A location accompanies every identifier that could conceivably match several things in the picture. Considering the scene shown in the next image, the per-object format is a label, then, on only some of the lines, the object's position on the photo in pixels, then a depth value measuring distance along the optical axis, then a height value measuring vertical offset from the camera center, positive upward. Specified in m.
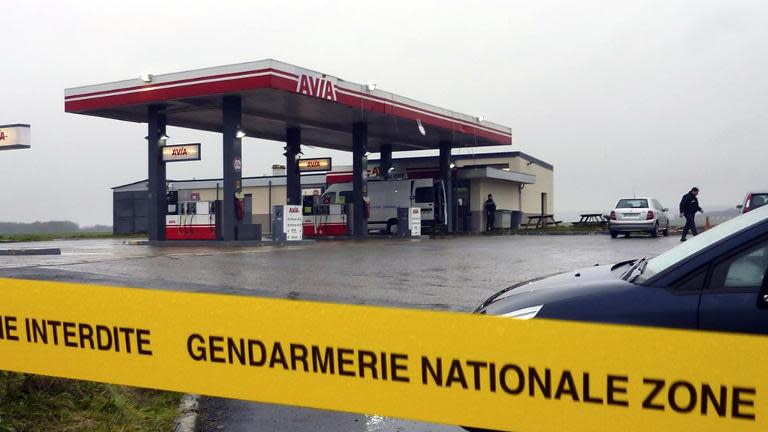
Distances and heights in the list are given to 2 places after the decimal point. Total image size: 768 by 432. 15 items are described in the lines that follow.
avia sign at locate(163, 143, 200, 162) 24.52 +2.30
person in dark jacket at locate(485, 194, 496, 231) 36.31 +0.16
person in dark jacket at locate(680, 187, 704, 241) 21.66 +0.17
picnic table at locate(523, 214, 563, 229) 37.31 -0.53
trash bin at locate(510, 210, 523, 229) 40.41 -0.31
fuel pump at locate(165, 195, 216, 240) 26.11 -0.10
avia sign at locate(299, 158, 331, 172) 34.88 +2.61
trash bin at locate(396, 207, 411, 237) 29.94 -0.36
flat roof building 38.66 +1.84
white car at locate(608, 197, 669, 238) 25.39 -0.15
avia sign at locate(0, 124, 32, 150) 19.31 +2.31
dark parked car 3.08 -0.38
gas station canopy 22.91 +4.23
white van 33.56 +0.80
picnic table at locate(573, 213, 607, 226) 36.34 -0.32
